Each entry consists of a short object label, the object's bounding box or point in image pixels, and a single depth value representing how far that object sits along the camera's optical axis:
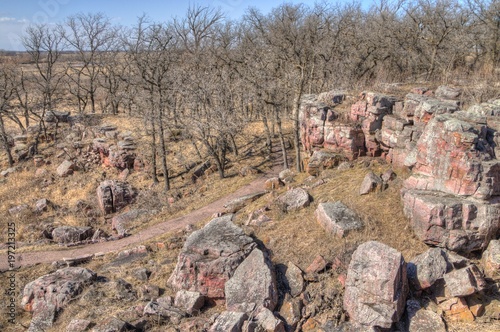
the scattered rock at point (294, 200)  13.28
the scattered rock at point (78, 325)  8.98
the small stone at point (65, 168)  25.77
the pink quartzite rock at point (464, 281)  8.26
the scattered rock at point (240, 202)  16.31
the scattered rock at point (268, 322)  8.08
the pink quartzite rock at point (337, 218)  10.96
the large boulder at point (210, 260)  9.84
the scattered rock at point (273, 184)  18.02
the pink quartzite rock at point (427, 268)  8.65
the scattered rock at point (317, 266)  9.80
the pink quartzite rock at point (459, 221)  9.73
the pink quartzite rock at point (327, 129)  15.99
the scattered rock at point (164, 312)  9.05
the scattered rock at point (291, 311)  8.59
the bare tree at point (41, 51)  28.99
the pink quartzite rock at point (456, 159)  9.88
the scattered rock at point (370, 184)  12.50
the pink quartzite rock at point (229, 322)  8.06
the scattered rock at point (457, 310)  8.17
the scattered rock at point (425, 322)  7.99
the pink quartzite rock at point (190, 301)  9.36
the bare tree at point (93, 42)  33.06
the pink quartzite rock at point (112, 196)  21.11
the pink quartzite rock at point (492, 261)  9.17
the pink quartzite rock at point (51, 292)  9.96
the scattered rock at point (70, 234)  17.22
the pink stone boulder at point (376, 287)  8.00
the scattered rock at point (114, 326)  8.56
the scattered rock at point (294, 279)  9.41
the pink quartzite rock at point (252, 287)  8.89
